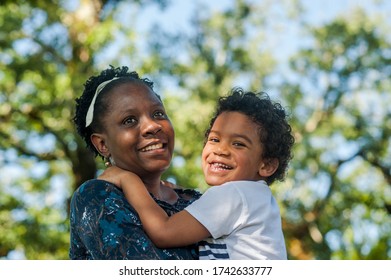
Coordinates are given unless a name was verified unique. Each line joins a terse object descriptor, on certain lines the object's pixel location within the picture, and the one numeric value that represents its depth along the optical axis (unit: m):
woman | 2.50
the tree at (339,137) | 14.92
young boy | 2.56
